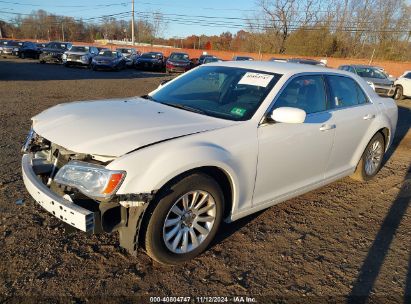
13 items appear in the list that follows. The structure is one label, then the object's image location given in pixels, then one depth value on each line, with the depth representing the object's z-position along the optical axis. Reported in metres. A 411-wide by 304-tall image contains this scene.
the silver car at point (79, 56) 24.02
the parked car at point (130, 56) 28.42
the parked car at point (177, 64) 24.62
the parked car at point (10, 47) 32.50
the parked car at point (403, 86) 16.67
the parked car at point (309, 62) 17.86
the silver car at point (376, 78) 15.77
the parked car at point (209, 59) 26.58
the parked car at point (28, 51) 32.18
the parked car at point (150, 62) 27.19
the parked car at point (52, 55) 26.22
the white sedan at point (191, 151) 2.63
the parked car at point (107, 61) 23.42
